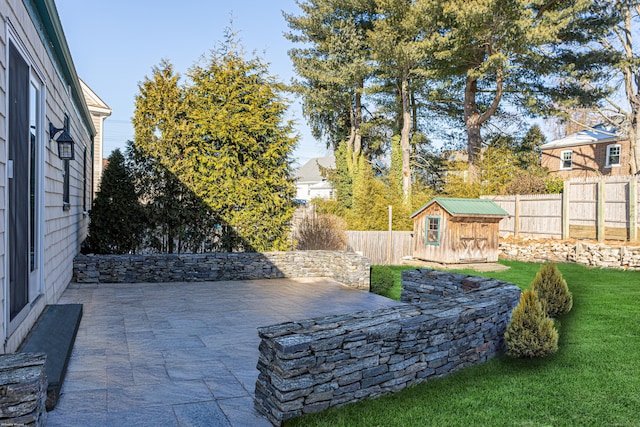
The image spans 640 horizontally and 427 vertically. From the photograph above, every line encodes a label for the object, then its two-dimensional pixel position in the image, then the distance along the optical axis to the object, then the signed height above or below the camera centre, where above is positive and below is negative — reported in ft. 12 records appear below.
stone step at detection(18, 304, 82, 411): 11.69 -4.29
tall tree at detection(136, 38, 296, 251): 35.81 +5.16
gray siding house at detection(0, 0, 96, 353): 12.71 +1.49
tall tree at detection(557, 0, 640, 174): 58.65 +19.14
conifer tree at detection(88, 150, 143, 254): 34.04 -0.43
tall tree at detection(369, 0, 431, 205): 62.39 +22.18
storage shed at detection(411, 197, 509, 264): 46.57 -1.90
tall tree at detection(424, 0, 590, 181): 52.01 +20.18
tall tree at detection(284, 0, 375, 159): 76.74 +25.18
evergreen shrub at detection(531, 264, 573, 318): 23.45 -3.96
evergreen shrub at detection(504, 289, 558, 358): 16.63 -4.28
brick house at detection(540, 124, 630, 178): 81.00 +10.85
